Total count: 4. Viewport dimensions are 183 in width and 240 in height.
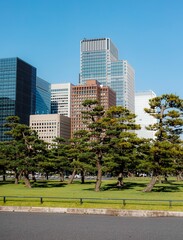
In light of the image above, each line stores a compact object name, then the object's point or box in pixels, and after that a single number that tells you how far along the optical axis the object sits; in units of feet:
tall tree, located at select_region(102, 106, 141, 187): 144.66
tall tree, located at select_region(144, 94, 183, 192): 135.23
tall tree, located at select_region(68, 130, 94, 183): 143.33
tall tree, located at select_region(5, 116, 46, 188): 170.59
